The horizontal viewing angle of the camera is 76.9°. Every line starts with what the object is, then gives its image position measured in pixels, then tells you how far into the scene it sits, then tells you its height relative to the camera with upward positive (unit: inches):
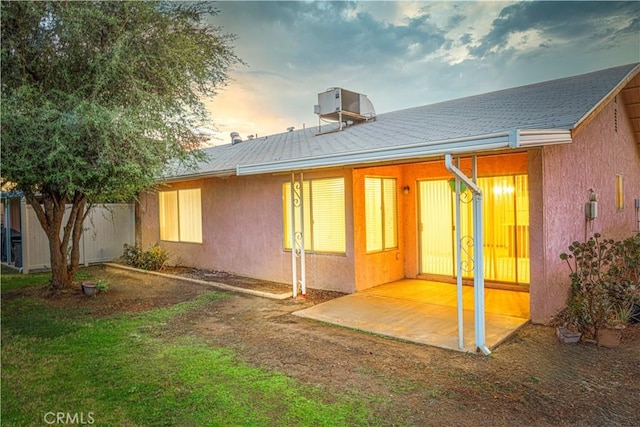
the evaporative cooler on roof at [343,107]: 394.6 +105.3
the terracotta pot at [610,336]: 198.7 -64.7
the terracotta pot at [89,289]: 328.5 -57.5
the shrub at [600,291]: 206.1 -47.5
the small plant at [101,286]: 342.6 -58.4
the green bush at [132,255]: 488.5 -46.8
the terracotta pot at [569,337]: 203.6 -66.2
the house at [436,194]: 231.9 +12.6
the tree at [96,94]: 244.5 +86.1
